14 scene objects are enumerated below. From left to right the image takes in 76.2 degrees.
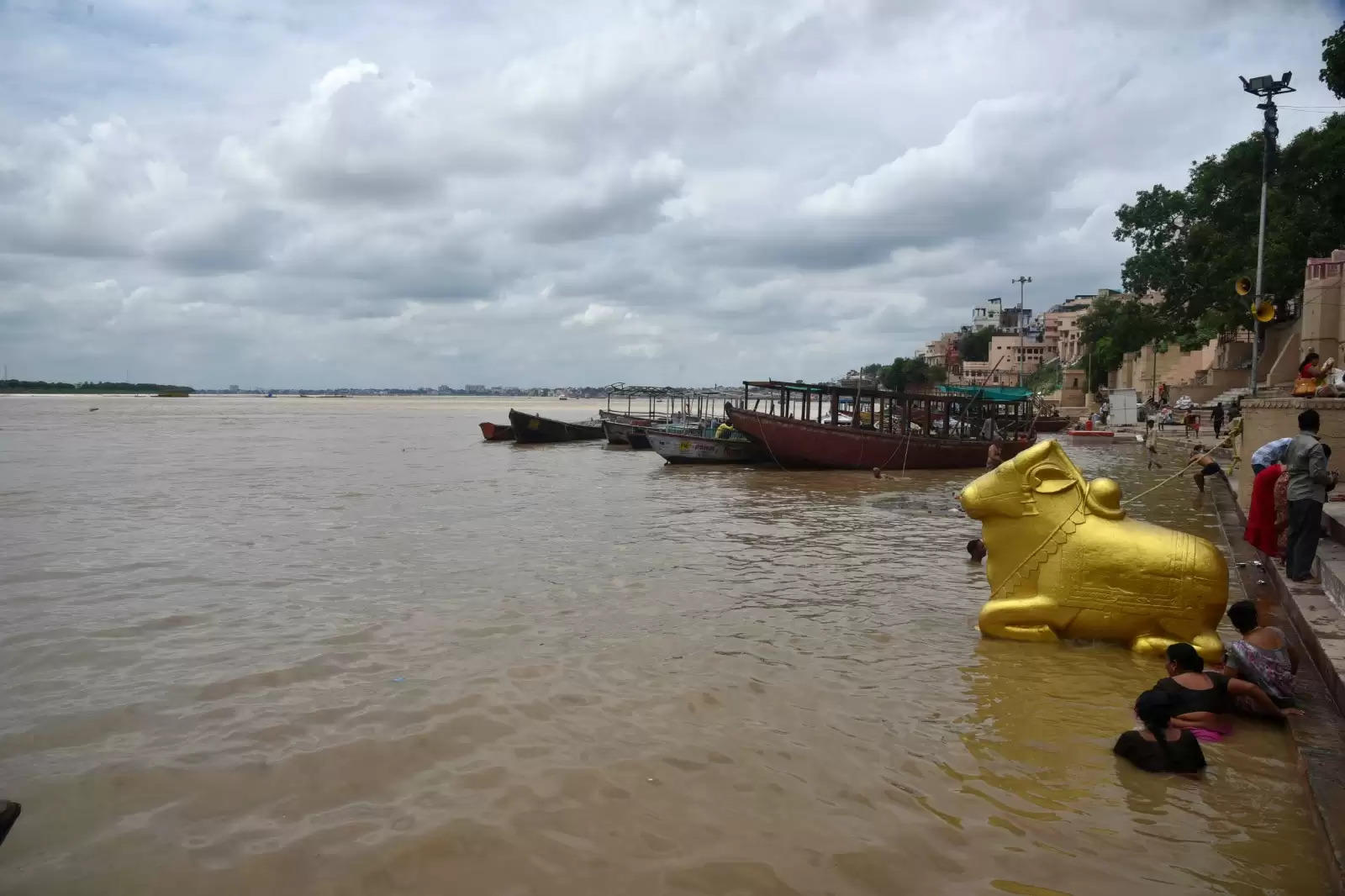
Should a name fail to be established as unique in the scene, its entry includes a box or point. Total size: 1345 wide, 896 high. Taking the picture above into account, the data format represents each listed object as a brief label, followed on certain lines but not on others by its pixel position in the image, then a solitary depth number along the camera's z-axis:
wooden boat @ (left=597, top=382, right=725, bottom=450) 37.81
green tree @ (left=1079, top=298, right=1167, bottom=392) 40.19
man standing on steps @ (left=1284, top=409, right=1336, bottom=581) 7.18
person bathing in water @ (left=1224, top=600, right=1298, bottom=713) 5.40
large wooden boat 25.62
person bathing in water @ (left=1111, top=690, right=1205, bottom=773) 4.79
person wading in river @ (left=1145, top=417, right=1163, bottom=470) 24.90
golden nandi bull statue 6.46
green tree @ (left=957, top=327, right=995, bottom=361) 119.25
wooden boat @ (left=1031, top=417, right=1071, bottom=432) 44.09
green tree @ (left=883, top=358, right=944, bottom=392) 108.94
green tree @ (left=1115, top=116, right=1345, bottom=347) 29.30
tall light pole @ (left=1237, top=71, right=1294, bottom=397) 16.42
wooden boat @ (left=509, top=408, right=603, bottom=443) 40.78
